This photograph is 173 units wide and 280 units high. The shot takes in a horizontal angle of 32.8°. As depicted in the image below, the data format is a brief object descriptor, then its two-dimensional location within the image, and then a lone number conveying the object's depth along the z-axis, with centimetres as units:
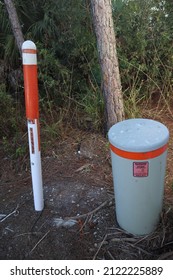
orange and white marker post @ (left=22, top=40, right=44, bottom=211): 201
